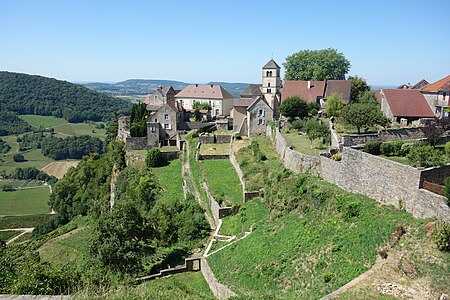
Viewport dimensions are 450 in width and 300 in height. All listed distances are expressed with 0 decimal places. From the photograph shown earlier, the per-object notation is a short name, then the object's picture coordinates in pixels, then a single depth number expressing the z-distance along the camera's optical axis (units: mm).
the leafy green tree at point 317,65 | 61188
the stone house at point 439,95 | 34562
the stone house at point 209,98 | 63375
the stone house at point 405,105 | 35781
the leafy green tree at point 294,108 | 42125
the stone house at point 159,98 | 57662
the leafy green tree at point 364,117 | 29344
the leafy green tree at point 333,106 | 40625
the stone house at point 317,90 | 48812
